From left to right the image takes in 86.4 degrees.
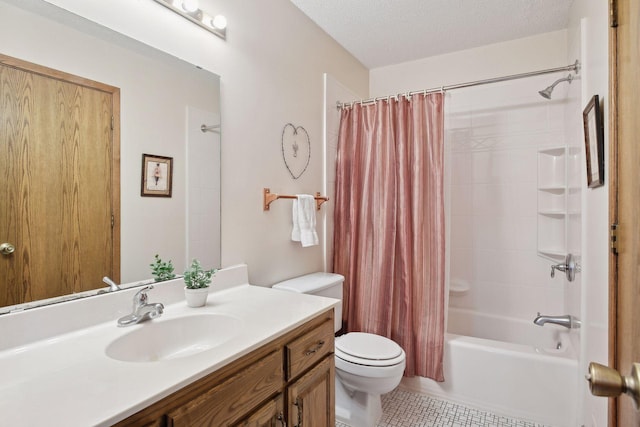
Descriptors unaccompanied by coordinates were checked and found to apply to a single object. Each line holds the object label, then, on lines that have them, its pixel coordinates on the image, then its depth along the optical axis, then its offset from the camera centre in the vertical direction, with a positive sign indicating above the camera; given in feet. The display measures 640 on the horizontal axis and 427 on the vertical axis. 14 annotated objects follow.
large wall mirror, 3.39 +1.25
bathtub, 6.18 -3.14
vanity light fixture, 4.57 +2.81
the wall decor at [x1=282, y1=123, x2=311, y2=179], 6.70 +1.35
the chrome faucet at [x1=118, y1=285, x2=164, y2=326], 3.73 -1.09
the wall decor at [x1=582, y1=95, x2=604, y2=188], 4.14 +0.96
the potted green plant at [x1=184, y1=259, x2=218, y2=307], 4.39 -0.93
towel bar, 6.13 +0.33
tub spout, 6.38 -1.99
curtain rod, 6.40 +2.71
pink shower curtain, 7.02 -0.18
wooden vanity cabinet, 2.62 -1.66
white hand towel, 6.57 -0.14
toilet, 5.77 -2.60
